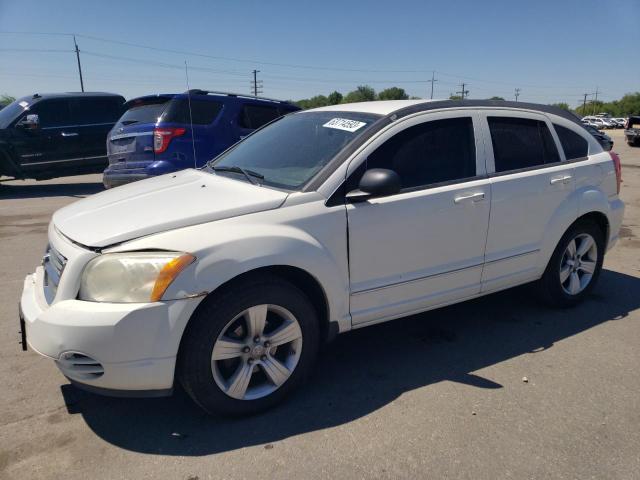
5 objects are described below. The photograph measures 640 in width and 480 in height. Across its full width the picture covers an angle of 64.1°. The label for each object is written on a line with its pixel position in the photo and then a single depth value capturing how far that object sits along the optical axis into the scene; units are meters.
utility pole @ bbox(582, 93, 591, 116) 122.69
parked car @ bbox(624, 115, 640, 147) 25.84
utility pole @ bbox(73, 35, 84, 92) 50.44
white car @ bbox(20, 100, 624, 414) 2.47
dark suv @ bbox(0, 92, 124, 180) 10.91
